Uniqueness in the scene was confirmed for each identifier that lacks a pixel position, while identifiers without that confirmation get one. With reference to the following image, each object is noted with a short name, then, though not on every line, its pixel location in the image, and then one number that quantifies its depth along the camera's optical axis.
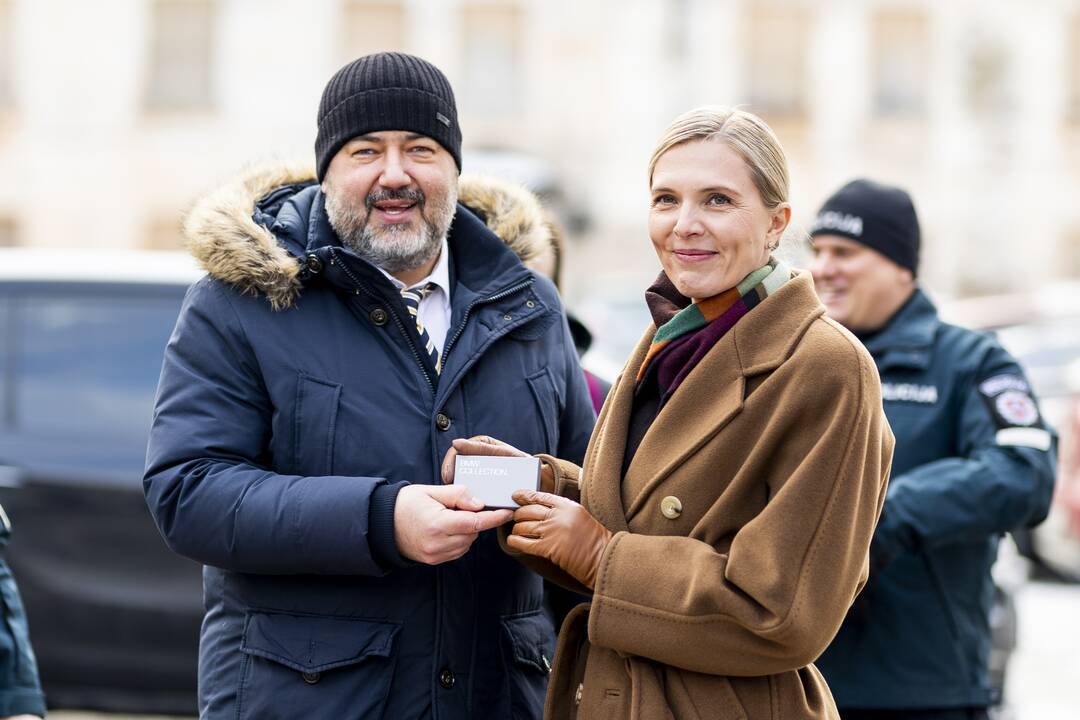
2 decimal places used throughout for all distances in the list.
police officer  7.40
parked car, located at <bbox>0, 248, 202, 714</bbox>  10.21
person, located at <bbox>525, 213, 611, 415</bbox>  8.49
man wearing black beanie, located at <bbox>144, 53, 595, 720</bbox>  5.57
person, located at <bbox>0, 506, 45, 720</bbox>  5.98
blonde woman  4.93
